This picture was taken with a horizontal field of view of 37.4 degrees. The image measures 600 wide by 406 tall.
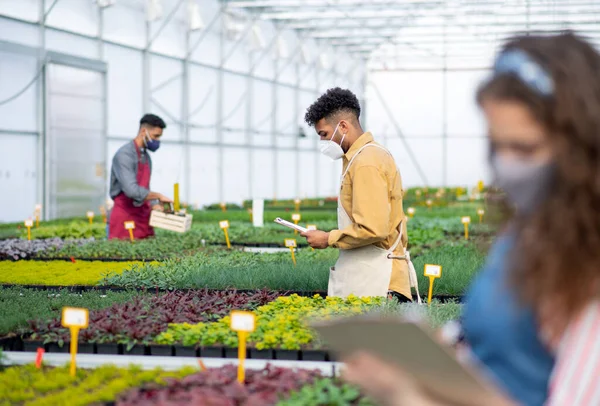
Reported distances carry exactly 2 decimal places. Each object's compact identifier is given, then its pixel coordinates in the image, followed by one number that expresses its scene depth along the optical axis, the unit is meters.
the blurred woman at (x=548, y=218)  1.33
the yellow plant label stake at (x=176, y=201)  7.57
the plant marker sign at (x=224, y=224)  7.40
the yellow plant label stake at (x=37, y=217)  10.01
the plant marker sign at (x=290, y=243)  5.86
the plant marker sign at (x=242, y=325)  2.70
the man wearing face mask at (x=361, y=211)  4.03
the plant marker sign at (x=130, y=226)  7.55
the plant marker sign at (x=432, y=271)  4.51
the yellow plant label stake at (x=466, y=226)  8.42
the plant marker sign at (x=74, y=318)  2.94
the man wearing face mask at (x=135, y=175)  7.16
